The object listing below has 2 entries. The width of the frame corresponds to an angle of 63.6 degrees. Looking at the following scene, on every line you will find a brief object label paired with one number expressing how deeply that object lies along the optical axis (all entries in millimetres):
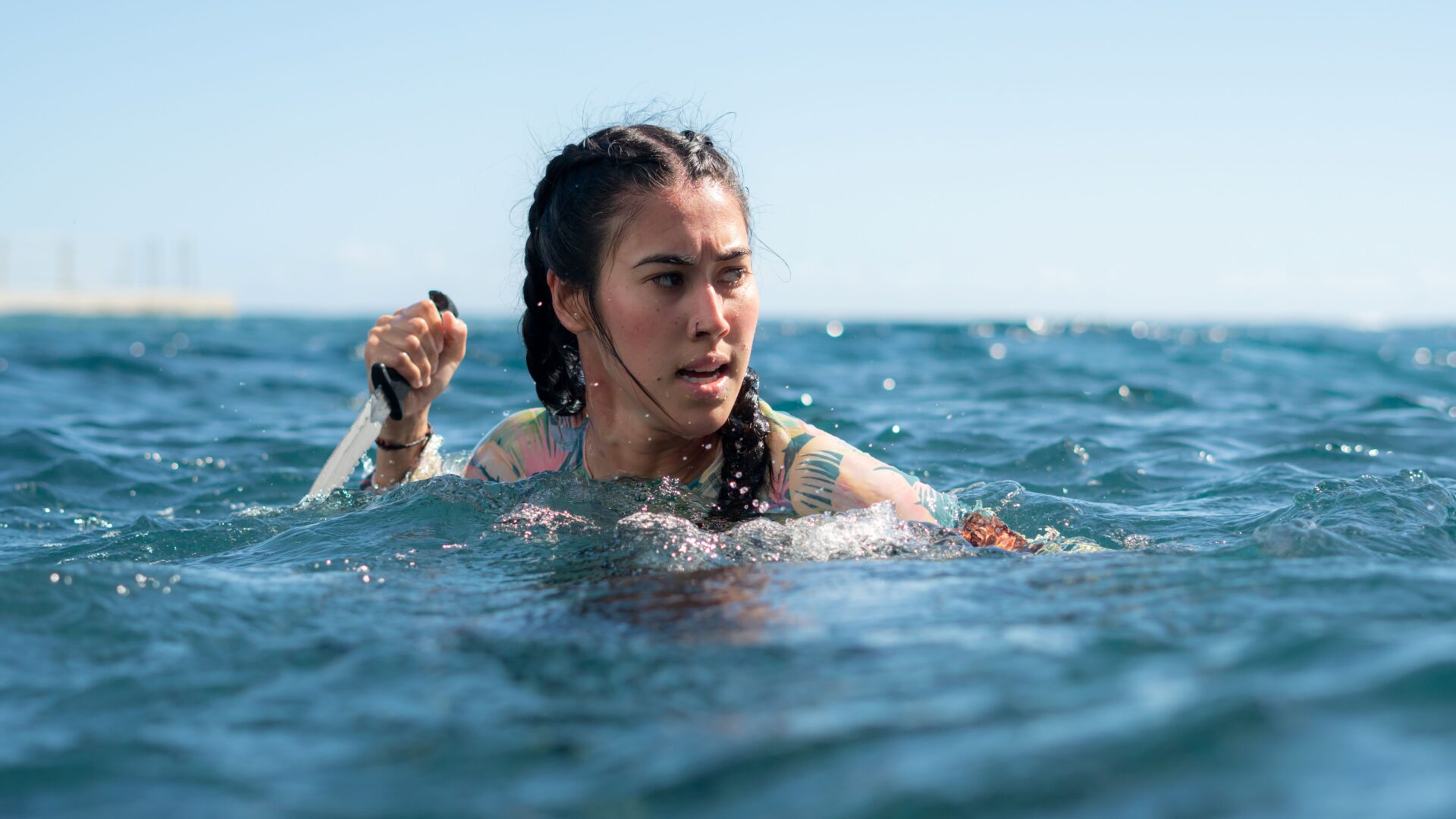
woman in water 3635
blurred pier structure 47750
